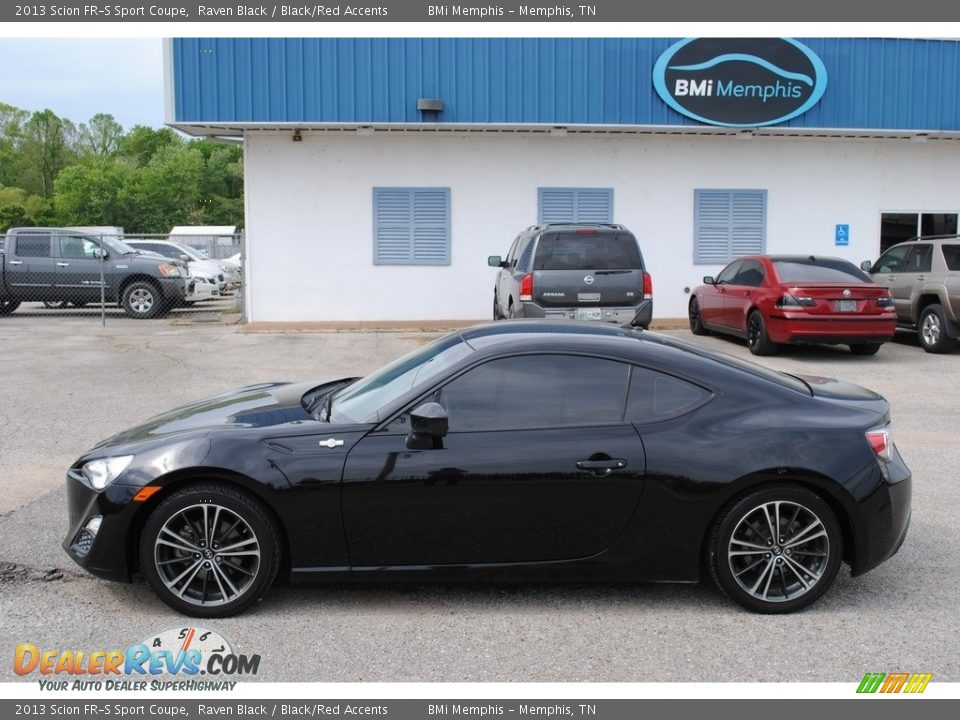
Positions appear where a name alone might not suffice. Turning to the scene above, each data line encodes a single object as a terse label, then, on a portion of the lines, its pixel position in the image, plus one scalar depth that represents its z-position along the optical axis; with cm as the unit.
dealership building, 1680
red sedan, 1294
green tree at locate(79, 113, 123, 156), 12088
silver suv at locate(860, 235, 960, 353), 1397
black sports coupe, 455
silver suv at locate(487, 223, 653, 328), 1248
